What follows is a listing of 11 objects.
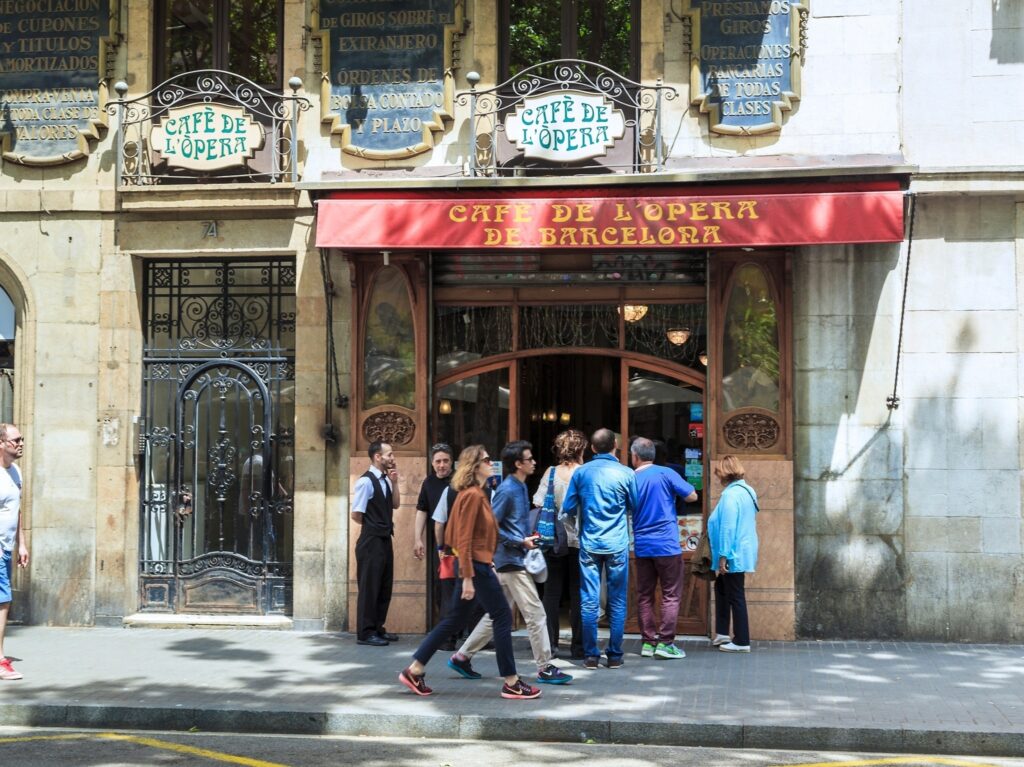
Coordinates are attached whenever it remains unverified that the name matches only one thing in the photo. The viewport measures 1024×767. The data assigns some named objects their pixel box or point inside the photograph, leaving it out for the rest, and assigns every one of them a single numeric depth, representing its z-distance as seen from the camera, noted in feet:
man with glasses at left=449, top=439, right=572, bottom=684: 31.09
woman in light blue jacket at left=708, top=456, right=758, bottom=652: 36.06
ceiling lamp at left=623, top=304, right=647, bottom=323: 40.34
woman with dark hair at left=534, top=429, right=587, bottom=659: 35.70
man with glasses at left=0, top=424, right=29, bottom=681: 33.04
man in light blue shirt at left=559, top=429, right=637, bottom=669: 34.12
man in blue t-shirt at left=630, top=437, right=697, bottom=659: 35.32
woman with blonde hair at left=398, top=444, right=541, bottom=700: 29.89
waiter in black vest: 38.06
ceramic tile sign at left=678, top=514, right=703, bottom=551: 39.70
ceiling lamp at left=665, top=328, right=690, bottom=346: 40.06
